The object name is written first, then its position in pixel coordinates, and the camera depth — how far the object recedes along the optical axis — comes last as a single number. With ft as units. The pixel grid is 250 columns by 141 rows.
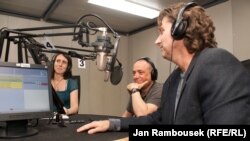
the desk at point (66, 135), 3.25
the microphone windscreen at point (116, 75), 3.77
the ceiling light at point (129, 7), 10.58
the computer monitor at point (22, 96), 3.45
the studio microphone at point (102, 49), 3.35
